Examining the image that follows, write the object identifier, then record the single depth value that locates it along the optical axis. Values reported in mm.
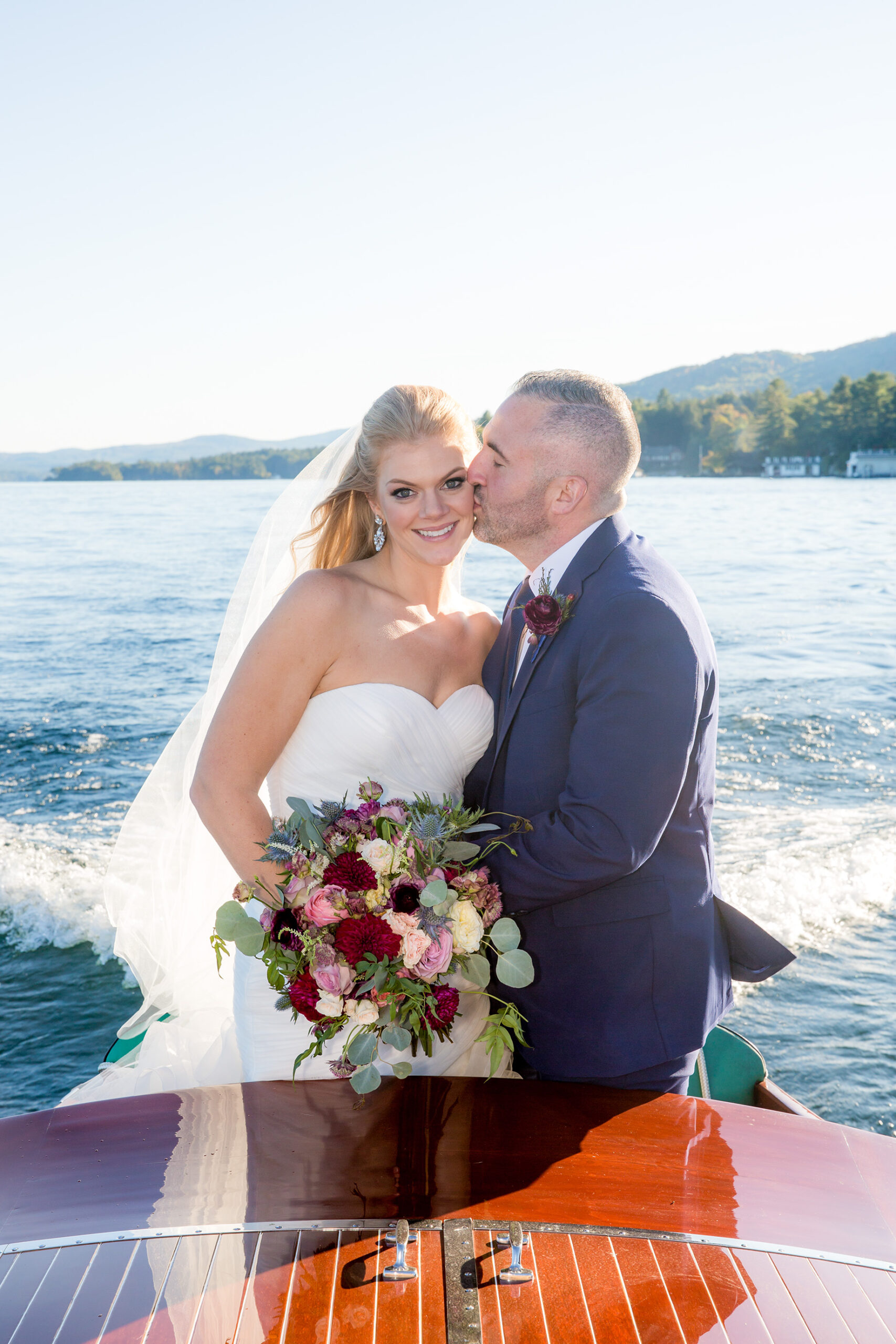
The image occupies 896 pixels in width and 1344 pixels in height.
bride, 2738
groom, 2209
